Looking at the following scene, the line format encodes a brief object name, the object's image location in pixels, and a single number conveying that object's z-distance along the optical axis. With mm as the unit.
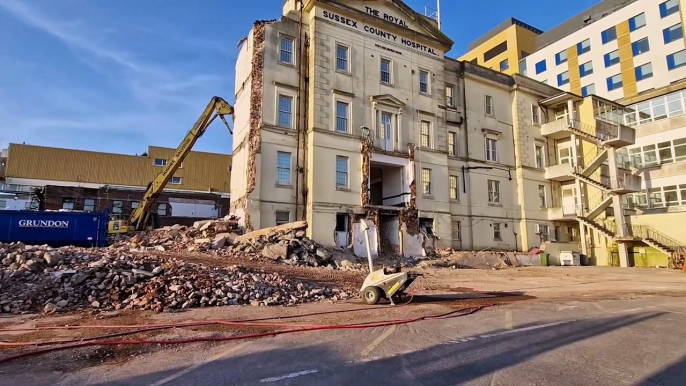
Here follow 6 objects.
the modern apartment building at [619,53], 39897
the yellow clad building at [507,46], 57344
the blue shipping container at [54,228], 19000
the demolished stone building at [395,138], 24250
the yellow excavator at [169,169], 26312
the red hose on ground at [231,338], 6127
